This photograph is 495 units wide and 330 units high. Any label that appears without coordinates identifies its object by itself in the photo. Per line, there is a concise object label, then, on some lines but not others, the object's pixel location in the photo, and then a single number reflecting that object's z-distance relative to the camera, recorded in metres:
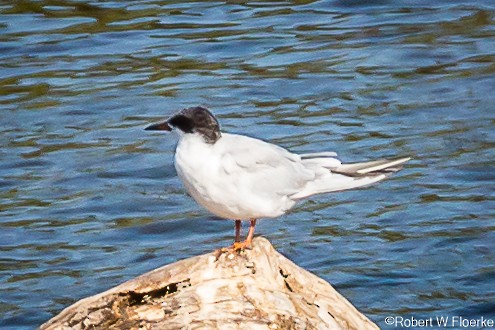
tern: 13.31
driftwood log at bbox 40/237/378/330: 13.09
